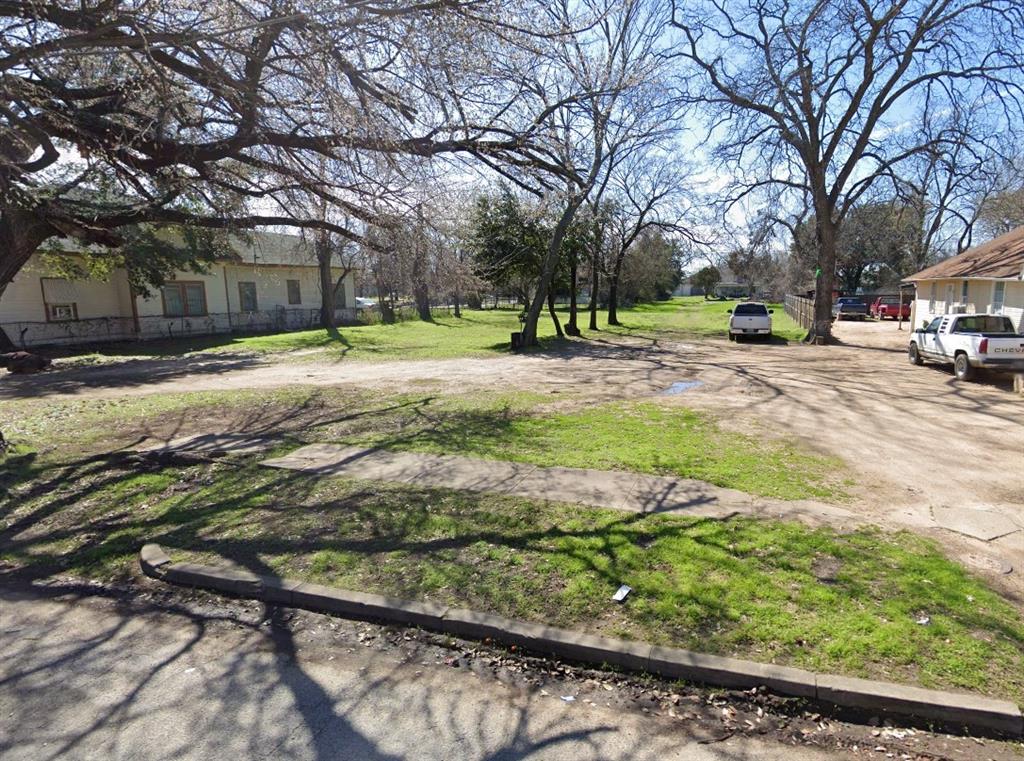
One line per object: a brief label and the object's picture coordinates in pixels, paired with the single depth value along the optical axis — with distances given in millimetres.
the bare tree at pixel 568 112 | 6430
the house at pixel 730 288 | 111300
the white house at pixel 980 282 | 17031
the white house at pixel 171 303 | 23516
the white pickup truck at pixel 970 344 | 12242
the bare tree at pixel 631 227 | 30328
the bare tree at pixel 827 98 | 20281
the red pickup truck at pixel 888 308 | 39062
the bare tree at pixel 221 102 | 5395
